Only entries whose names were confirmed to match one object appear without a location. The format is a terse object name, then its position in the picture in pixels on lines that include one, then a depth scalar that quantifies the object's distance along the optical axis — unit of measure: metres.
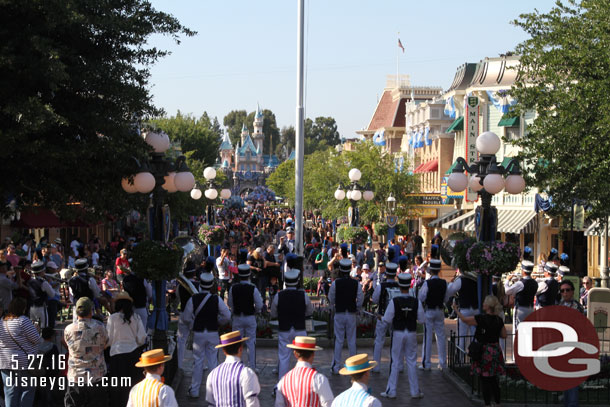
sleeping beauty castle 180.38
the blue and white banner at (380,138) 69.81
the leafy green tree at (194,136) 67.75
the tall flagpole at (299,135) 23.33
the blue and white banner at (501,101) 36.84
